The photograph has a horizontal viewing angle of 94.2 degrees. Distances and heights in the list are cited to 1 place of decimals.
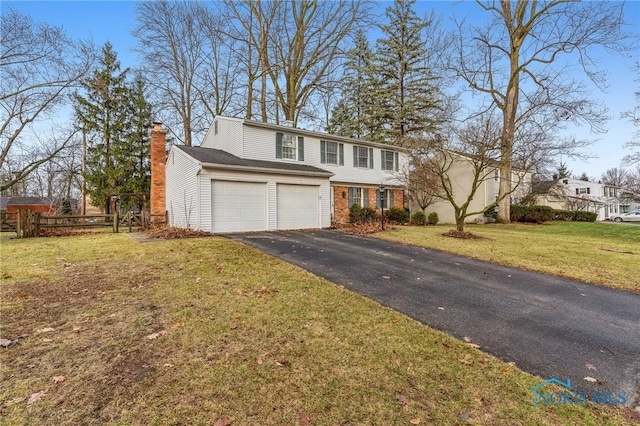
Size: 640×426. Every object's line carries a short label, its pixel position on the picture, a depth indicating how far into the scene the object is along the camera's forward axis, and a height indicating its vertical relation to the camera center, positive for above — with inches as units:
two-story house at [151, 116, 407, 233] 469.7 +61.4
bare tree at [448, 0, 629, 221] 622.8 +344.6
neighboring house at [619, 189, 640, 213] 1629.7 -11.2
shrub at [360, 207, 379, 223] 698.8 -14.3
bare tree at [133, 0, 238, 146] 870.4 +469.4
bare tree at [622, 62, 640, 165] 528.1 +132.2
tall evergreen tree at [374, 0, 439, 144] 1010.1 +469.7
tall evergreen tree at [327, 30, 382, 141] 1057.5 +410.8
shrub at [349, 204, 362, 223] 694.8 -9.1
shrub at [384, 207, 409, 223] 748.6 -16.9
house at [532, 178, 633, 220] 1076.5 +37.1
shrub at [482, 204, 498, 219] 821.5 -20.8
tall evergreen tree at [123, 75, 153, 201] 947.3 +237.0
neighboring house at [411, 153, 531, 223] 864.9 +41.1
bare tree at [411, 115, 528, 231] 450.9 +102.4
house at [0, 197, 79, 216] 1429.6 +61.9
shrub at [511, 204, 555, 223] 812.0 -20.6
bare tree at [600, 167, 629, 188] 2166.6 +217.7
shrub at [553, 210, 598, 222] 934.4 -33.1
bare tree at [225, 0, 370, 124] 848.3 +495.1
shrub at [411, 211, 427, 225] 758.5 -28.2
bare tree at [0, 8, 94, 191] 506.9 +252.3
